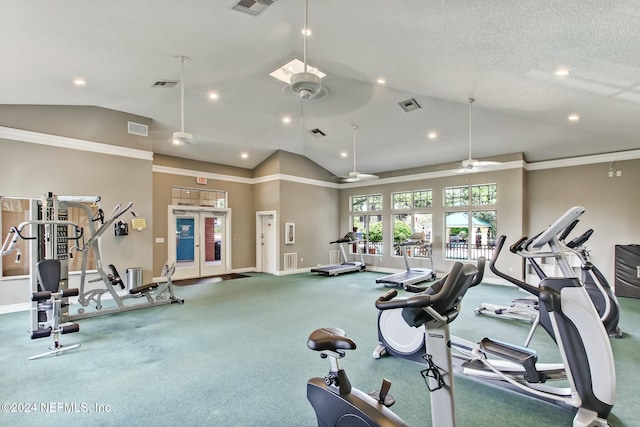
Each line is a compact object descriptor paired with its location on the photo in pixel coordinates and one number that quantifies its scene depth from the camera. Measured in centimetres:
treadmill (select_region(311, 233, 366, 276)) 918
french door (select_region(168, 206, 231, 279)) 867
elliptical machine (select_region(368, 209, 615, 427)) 216
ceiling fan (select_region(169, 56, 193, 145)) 495
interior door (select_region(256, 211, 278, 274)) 952
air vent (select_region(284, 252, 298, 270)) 949
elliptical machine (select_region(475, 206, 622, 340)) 243
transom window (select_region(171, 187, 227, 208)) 872
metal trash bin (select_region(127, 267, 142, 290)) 639
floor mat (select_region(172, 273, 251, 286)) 799
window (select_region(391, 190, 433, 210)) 948
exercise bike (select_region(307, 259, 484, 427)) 155
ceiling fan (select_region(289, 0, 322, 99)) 325
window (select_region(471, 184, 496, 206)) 822
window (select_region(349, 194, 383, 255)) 1064
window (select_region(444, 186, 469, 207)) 875
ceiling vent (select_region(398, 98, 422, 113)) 623
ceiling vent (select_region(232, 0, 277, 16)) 353
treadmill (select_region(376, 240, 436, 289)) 735
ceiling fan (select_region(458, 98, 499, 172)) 566
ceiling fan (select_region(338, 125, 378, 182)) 724
